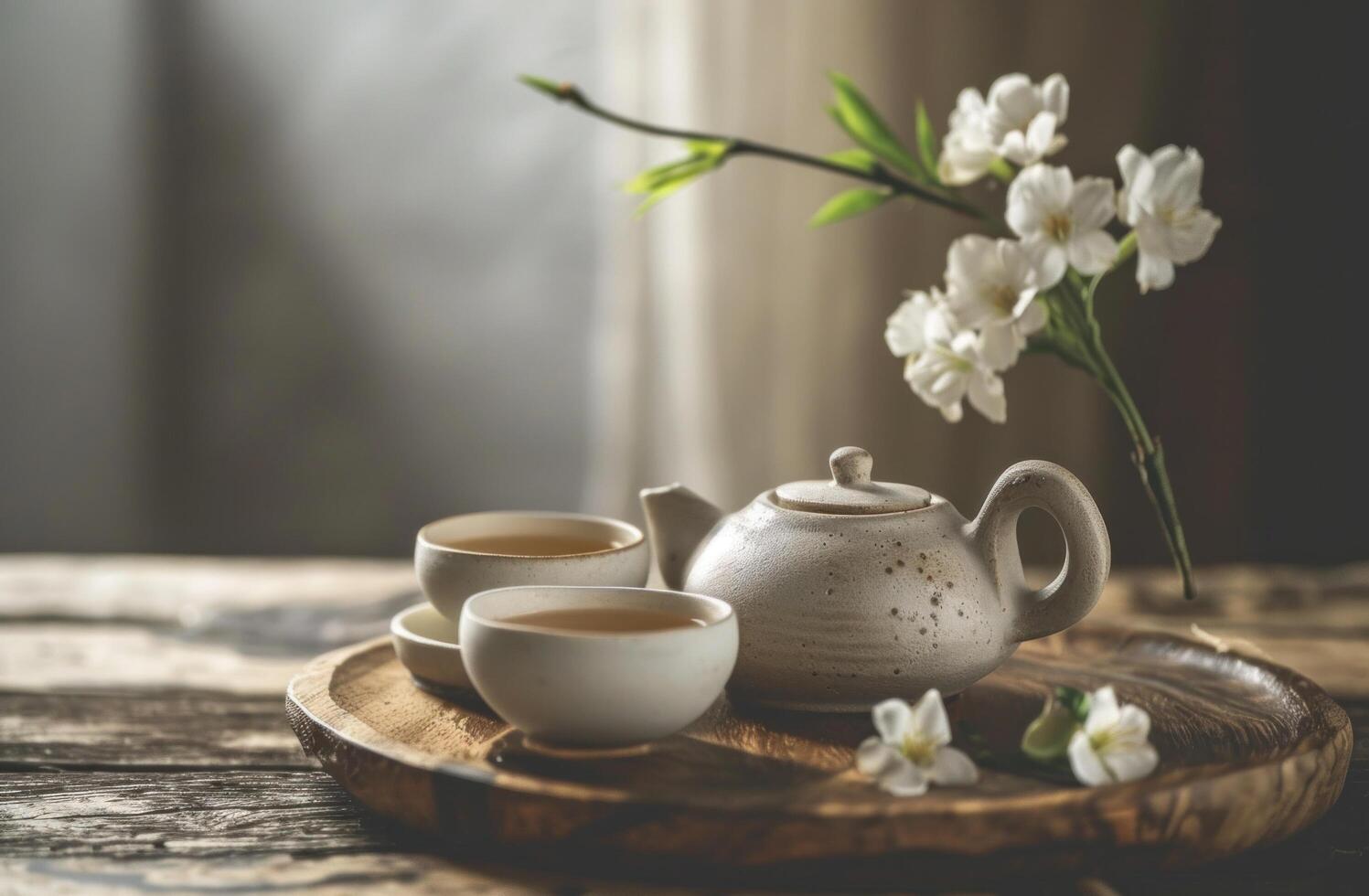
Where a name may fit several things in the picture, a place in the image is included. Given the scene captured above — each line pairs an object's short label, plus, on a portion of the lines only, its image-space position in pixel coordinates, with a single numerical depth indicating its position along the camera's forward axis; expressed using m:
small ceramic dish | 0.78
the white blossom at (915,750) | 0.62
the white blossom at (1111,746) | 0.61
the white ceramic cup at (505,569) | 0.76
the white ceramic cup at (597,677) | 0.61
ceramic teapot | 0.70
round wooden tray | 0.57
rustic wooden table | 0.61
